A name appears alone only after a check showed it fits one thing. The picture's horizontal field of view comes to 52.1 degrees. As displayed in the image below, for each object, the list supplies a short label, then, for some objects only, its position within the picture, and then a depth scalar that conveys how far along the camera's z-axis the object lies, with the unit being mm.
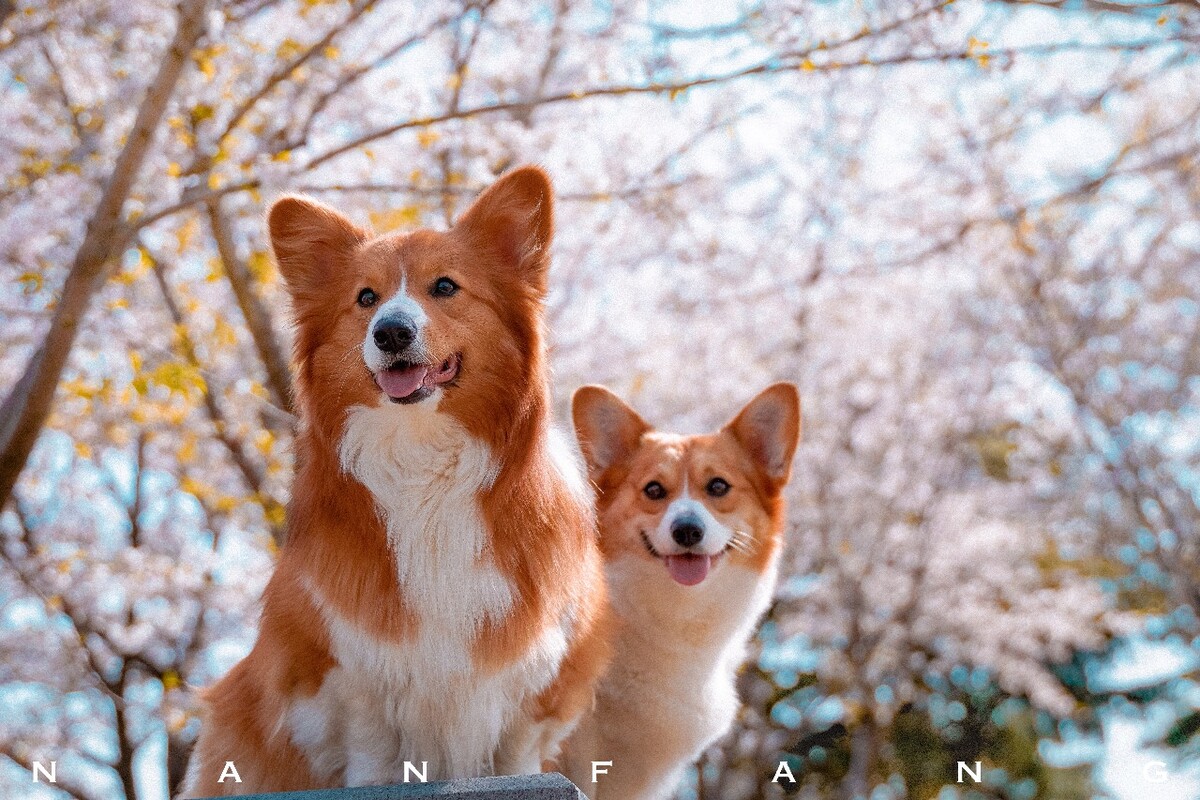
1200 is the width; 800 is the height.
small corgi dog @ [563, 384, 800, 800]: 3648
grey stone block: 2398
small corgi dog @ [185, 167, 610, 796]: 2828
